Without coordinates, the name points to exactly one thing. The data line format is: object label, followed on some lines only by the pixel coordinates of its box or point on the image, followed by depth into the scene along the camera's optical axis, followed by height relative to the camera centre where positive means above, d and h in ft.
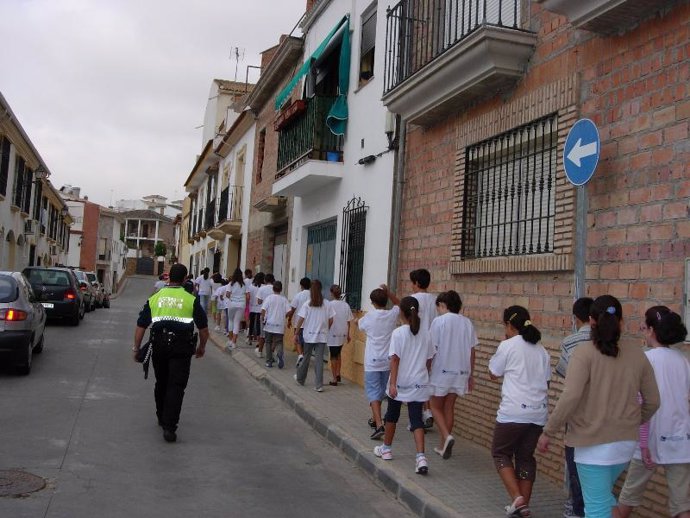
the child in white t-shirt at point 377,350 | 24.98 -2.18
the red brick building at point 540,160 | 17.78 +4.40
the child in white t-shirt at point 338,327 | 35.55 -1.93
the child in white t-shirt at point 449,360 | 22.61 -2.07
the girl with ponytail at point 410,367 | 20.83 -2.18
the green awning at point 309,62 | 44.76 +14.98
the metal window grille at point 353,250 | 38.81 +2.14
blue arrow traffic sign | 17.17 +3.64
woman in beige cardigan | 13.08 -1.93
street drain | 17.03 -5.17
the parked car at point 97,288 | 97.45 -1.73
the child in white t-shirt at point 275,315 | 41.06 -1.72
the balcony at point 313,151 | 43.73 +8.52
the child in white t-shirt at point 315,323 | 35.06 -1.76
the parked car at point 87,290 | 83.82 -1.85
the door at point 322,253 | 45.55 +2.28
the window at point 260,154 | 70.43 +12.80
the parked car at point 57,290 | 61.98 -1.39
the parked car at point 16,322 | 33.17 -2.34
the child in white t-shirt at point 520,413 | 16.72 -2.70
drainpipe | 33.60 +3.74
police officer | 23.95 -1.83
